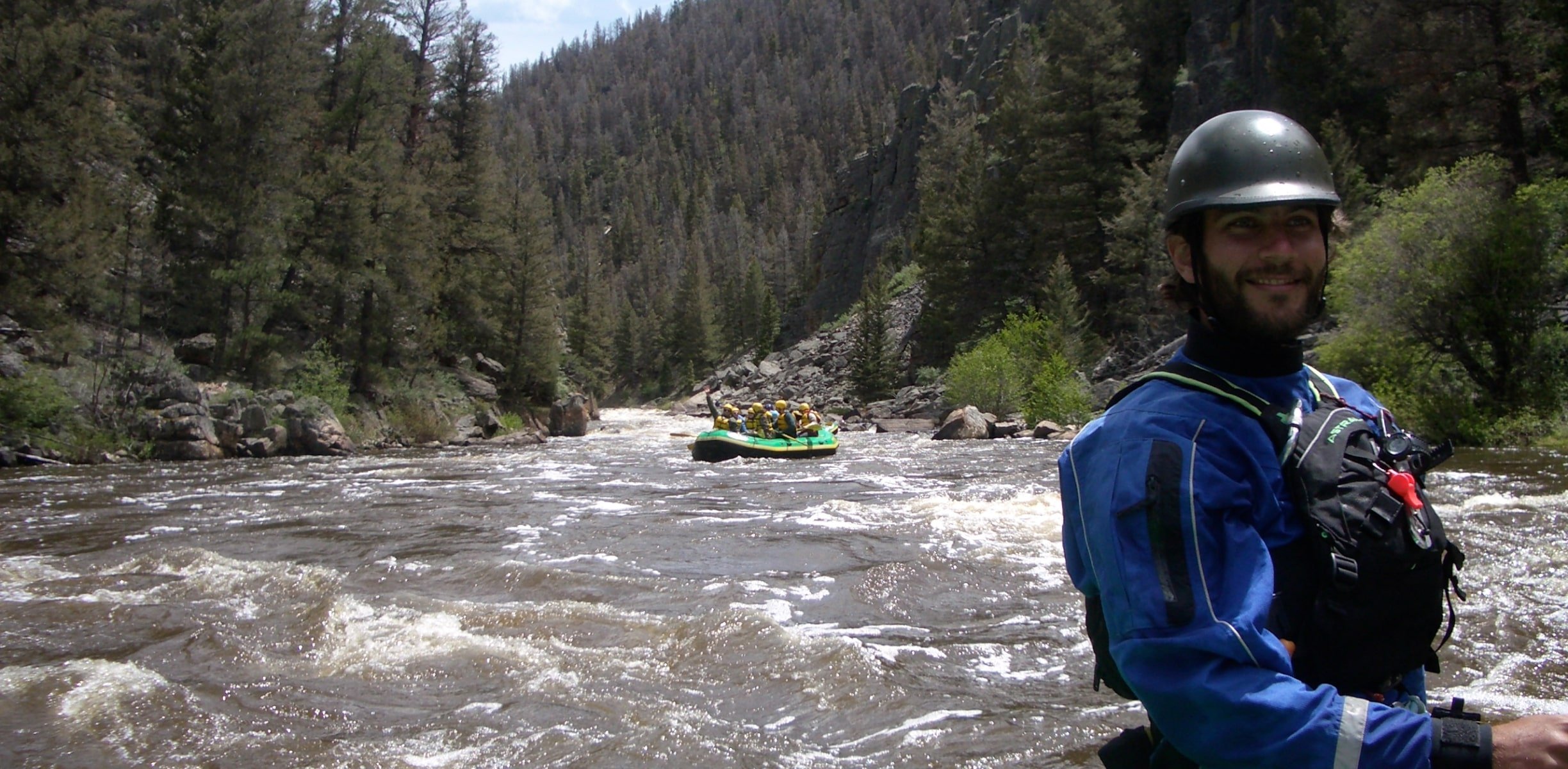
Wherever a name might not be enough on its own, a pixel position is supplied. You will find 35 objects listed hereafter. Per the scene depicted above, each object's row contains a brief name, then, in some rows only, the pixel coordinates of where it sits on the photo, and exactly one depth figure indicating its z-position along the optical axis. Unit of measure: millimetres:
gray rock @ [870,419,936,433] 34062
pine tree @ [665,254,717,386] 81688
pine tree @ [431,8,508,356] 35281
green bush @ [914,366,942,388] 46250
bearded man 1438
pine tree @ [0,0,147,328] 20203
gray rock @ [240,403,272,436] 22312
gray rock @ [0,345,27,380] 19344
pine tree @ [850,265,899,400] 50688
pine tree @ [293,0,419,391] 28391
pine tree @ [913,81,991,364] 47344
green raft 22359
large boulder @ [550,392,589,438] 35406
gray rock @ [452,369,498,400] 34469
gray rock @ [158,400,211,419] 21172
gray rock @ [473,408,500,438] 31781
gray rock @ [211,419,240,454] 21578
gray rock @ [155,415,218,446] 20797
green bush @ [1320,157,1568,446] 16547
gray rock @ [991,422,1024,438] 27672
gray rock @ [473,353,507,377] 37250
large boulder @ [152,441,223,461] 20531
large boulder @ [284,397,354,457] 22922
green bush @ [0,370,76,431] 18875
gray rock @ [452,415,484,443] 30031
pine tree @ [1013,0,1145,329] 40594
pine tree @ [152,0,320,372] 25453
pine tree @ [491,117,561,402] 37531
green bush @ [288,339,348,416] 26141
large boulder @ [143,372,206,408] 21844
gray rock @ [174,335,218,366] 25719
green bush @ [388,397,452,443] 28031
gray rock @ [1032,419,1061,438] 25984
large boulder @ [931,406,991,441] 27656
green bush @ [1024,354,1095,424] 28359
